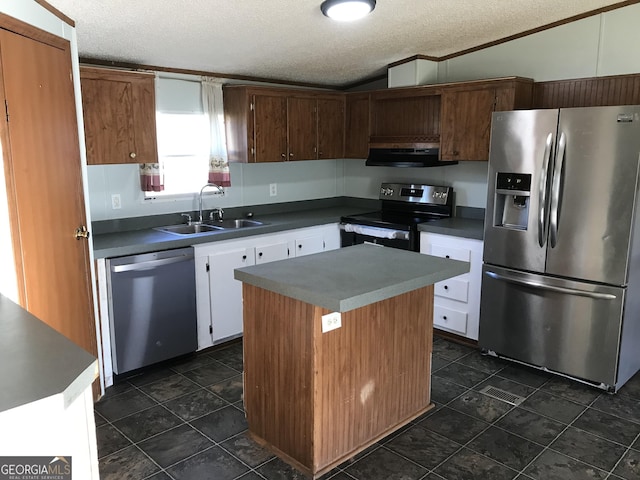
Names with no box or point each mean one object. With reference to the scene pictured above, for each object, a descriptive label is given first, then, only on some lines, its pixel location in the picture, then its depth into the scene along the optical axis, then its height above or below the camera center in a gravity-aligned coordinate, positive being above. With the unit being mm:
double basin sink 4043 -575
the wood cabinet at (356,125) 4734 +252
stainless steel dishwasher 3300 -997
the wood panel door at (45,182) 2363 -142
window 3982 +129
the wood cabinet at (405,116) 4332 +315
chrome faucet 4223 -384
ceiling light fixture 2918 +812
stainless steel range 4234 -544
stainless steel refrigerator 3041 -535
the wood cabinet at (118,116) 3287 +241
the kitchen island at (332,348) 2320 -923
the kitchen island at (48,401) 1139 -541
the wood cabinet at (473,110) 3781 +324
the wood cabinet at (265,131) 4211 +177
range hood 4277 -30
